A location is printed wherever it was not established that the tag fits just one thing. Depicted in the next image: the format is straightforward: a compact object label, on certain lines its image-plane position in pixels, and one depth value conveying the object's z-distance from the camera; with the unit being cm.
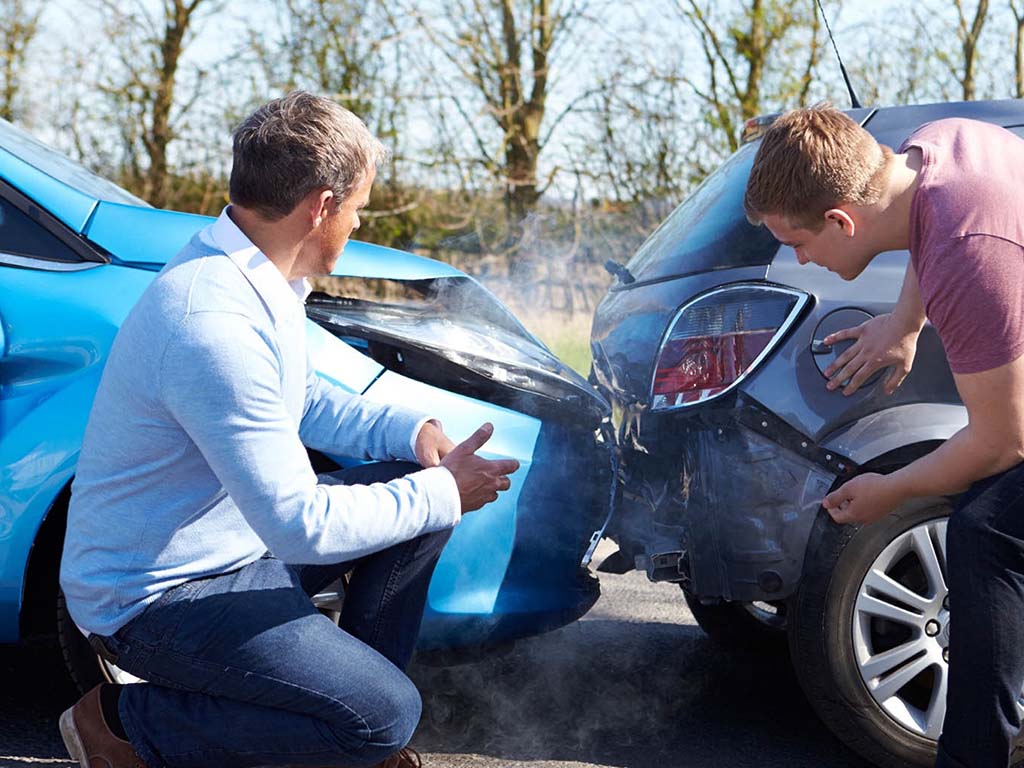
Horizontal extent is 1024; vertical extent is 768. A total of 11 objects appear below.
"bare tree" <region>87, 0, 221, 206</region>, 1030
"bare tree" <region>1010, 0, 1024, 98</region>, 945
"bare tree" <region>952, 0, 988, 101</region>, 942
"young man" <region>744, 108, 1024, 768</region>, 201
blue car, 250
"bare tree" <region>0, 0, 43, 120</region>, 1020
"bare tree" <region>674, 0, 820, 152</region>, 947
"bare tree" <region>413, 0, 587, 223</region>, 1002
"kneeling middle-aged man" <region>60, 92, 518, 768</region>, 199
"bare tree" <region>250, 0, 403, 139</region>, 1006
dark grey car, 268
